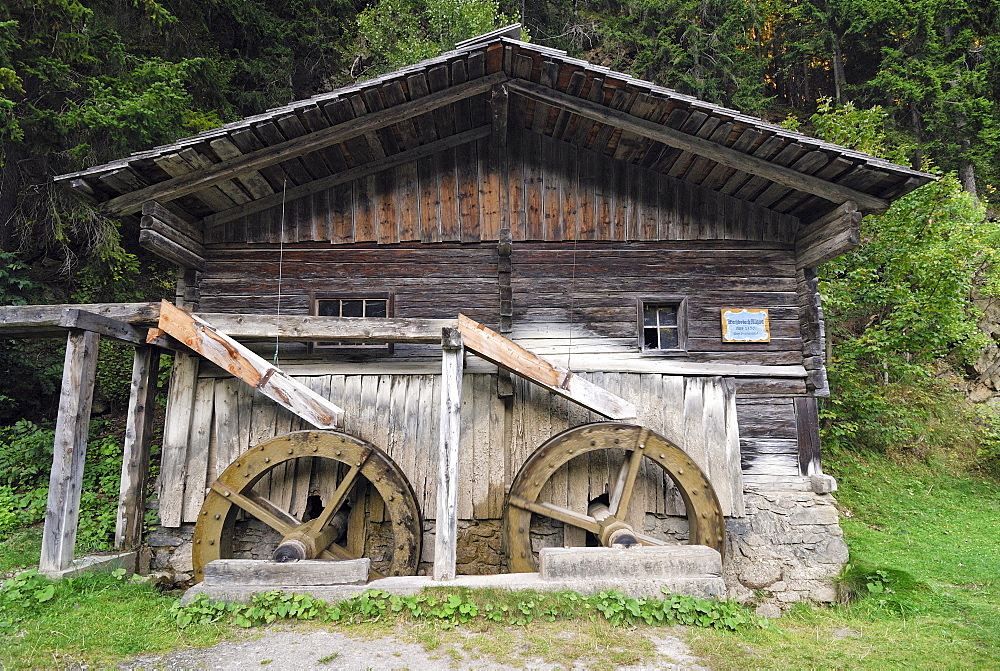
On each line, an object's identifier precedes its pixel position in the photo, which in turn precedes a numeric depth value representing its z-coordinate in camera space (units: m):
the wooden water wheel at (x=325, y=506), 5.36
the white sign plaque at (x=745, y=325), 6.26
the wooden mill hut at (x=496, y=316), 5.38
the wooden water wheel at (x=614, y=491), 5.47
